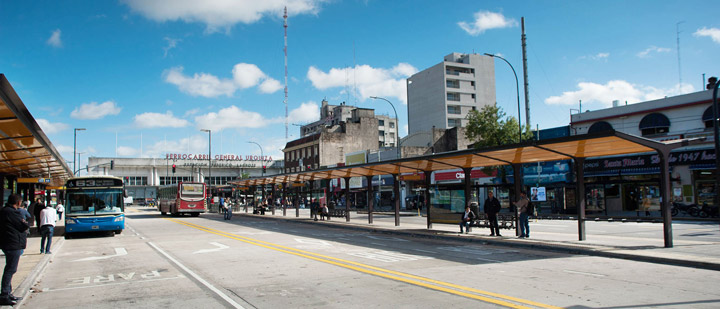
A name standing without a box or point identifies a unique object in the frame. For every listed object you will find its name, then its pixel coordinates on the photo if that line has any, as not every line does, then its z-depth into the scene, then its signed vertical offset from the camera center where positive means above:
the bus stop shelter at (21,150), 10.49 +1.63
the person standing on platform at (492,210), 18.39 -0.97
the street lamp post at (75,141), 54.30 +5.98
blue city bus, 21.30 -0.51
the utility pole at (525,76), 30.18 +6.79
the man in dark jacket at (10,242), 7.93 -0.78
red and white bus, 40.84 -0.60
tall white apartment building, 83.38 +16.77
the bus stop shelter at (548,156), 13.40 +1.04
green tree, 36.03 +4.22
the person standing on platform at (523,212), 17.17 -1.00
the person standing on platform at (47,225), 15.11 -0.98
